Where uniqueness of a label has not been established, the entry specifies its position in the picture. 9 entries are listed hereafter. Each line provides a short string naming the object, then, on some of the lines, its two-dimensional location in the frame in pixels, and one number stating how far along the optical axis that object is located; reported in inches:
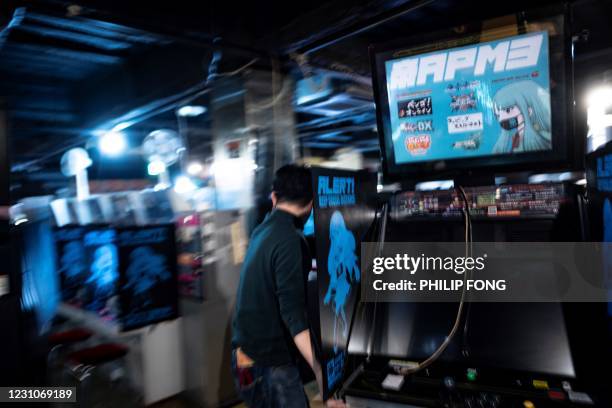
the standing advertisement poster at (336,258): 71.7
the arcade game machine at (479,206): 71.2
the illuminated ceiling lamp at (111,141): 306.5
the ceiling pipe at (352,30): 108.8
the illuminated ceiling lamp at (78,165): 276.5
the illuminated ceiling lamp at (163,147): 260.4
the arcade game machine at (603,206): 74.1
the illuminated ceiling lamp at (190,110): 237.4
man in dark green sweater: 86.1
